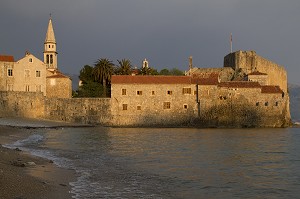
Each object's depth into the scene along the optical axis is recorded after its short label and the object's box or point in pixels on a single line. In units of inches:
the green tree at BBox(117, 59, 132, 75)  2674.7
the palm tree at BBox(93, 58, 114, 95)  2564.0
